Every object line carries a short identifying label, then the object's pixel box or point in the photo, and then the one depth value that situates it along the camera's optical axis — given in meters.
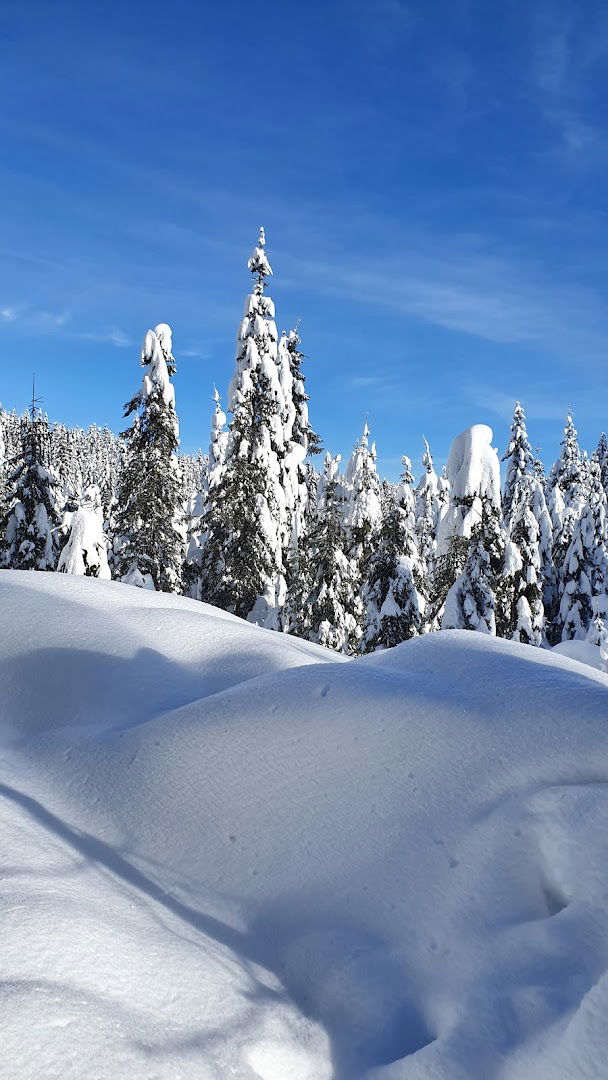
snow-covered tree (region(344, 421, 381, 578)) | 23.42
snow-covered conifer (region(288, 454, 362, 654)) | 20.11
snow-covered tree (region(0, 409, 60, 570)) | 20.23
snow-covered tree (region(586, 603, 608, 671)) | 14.57
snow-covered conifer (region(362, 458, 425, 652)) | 18.81
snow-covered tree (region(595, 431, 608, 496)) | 58.24
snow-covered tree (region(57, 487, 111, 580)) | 17.98
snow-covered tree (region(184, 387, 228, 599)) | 37.31
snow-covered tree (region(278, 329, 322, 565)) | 23.19
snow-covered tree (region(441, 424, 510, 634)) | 15.88
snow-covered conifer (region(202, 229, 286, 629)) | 20.53
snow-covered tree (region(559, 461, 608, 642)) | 30.09
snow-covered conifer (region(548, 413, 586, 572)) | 36.59
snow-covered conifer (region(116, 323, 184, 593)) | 21.20
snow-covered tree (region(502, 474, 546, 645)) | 18.89
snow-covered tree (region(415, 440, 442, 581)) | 48.56
